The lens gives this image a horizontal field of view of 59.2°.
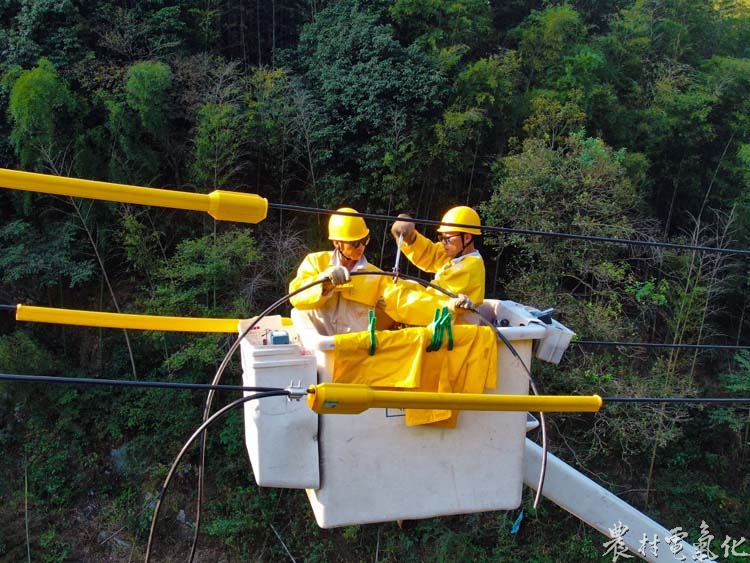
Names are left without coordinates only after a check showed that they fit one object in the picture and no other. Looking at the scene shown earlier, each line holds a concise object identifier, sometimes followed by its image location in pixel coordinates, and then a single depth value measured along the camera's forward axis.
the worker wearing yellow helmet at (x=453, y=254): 3.61
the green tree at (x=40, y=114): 9.97
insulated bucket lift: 2.87
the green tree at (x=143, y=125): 10.34
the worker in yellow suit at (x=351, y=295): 3.37
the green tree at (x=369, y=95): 10.98
